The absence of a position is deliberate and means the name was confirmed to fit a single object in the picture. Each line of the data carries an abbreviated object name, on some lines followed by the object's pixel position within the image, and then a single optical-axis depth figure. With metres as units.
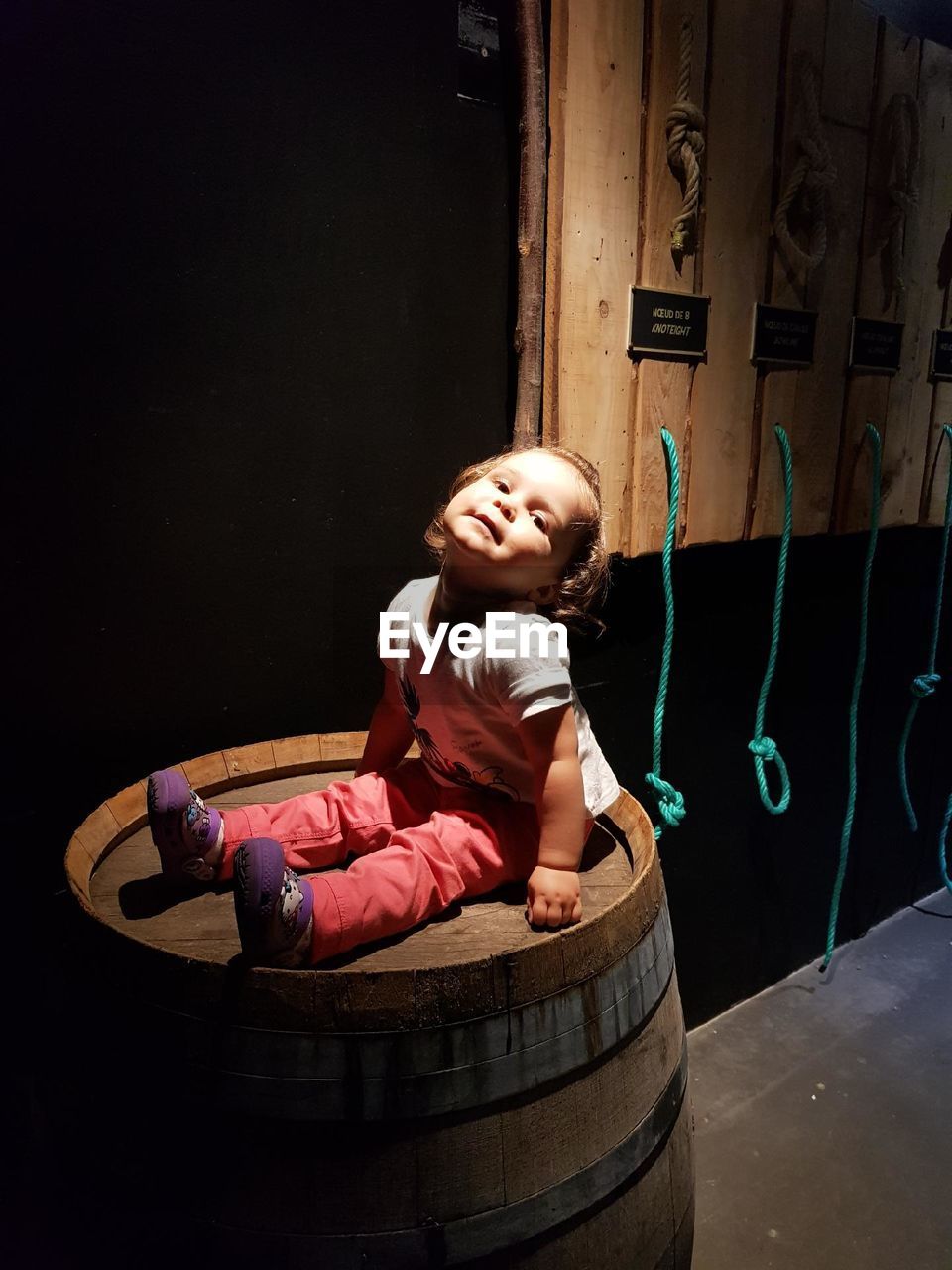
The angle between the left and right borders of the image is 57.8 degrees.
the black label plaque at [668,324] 1.64
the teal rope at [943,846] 2.77
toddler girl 1.06
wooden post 1.48
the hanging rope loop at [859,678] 2.14
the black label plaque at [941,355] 2.21
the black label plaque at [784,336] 1.83
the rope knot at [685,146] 1.59
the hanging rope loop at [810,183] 1.77
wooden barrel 0.82
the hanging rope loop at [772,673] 1.94
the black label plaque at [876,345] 2.01
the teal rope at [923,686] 2.46
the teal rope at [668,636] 1.73
